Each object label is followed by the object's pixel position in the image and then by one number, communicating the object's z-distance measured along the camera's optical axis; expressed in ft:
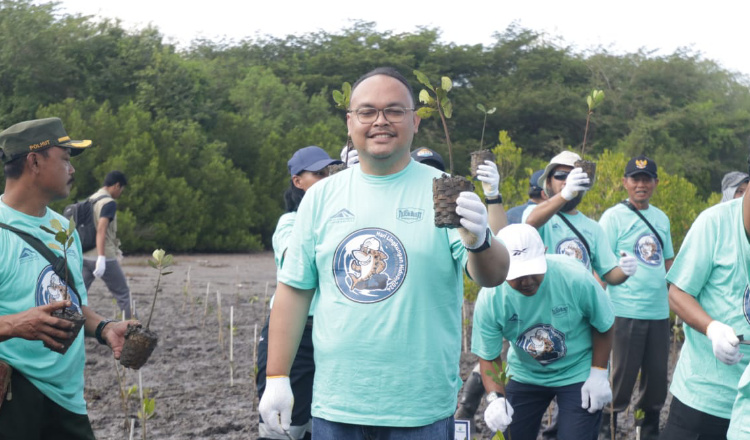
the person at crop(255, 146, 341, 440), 12.66
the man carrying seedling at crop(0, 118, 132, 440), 9.81
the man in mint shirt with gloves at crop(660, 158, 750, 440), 10.41
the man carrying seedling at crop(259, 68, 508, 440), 8.30
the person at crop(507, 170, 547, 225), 20.97
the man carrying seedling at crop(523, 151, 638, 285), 16.30
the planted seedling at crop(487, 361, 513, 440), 10.32
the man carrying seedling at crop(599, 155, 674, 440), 18.63
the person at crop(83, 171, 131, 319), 29.43
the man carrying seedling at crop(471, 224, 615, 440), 12.71
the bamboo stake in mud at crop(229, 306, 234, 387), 23.00
